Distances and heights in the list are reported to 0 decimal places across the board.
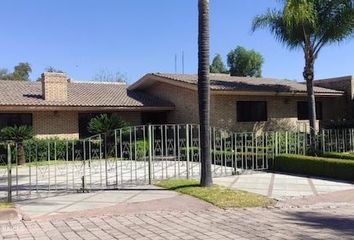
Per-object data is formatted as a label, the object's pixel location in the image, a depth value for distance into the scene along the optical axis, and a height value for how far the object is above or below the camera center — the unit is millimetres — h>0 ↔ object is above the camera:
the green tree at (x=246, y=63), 58875 +8314
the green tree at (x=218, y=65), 62056 +8724
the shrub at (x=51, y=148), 20656 -502
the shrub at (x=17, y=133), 21422 +195
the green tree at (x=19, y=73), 63781 +8593
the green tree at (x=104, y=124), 23281 +554
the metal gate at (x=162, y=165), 12844 -1051
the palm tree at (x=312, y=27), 20906 +4489
